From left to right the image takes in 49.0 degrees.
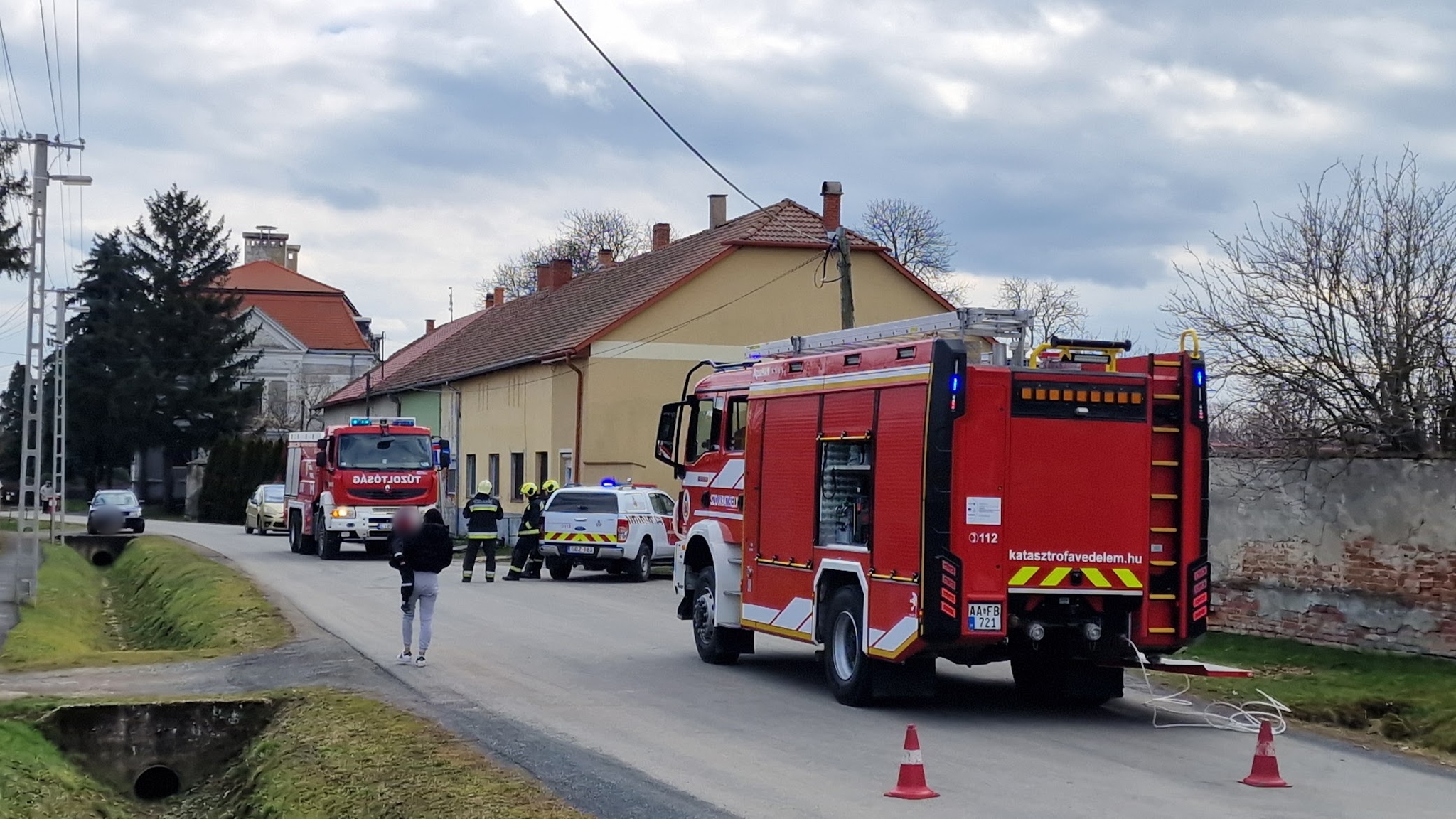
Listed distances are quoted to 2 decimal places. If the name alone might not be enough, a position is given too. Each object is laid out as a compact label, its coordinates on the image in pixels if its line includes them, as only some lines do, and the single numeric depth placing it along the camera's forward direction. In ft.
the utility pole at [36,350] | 82.79
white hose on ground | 39.86
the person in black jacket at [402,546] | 50.96
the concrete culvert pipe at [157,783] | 41.65
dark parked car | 162.20
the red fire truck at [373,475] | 111.14
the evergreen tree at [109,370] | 243.81
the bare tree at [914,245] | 228.63
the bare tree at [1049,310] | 219.00
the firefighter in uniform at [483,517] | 85.76
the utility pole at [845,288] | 85.81
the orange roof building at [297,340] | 310.04
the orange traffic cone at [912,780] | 29.55
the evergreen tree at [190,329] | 247.50
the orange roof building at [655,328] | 135.03
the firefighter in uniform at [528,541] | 94.38
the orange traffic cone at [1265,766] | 31.71
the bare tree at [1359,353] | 52.37
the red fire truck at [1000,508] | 38.11
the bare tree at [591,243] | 275.39
